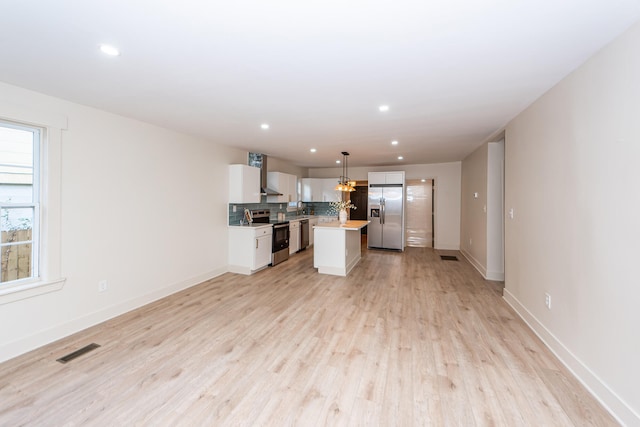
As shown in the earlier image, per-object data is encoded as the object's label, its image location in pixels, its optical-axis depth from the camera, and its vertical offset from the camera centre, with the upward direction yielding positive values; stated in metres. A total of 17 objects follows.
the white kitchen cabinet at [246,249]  5.01 -0.64
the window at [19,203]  2.45 +0.11
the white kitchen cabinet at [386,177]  7.18 +1.05
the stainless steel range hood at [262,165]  5.79 +1.11
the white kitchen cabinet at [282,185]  6.42 +0.76
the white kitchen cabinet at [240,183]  5.09 +0.62
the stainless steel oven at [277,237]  5.64 -0.47
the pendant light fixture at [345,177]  5.56 +1.21
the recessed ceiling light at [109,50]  1.78 +1.12
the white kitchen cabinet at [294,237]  6.62 -0.53
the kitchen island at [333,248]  4.97 -0.61
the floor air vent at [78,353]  2.36 -1.27
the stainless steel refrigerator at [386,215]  7.17 +0.03
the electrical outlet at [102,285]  3.11 -0.83
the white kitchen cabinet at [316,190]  8.26 +0.80
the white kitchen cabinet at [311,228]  7.76 -0.35
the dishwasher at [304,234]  7.19 -0.49
